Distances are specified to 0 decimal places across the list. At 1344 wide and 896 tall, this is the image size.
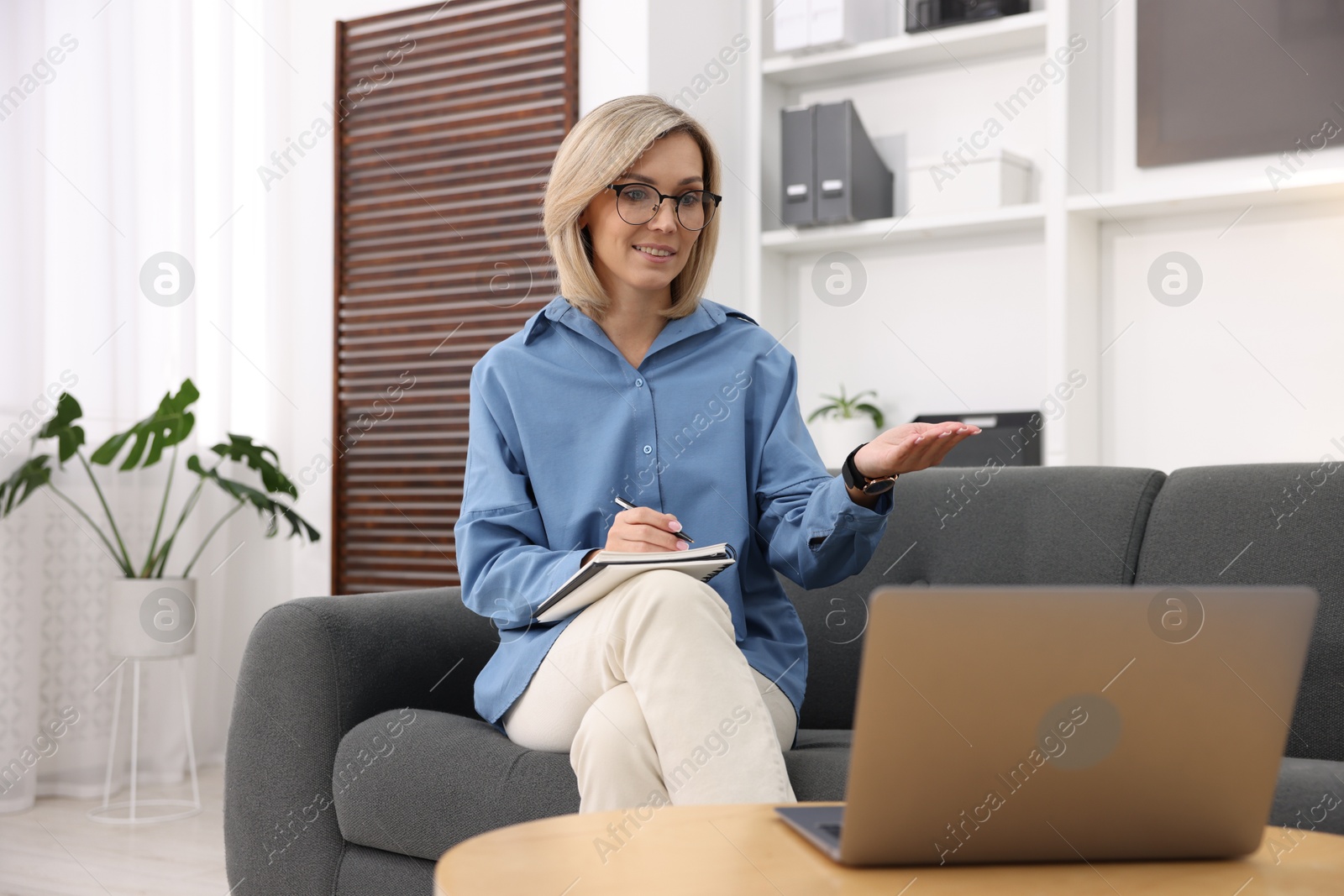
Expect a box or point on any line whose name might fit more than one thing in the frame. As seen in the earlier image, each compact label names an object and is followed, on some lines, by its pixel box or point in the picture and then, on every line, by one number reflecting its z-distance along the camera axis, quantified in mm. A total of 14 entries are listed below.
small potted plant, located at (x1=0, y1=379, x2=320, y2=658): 2979
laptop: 733
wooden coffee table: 735
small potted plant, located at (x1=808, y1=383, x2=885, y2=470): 3133
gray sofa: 1546
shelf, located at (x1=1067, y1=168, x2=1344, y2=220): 2641
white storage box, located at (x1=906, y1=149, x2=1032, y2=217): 2984
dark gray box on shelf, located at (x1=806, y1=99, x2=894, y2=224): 3084
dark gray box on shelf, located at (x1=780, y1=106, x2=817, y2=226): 3141
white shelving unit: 2854
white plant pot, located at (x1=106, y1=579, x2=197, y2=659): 3047
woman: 1510
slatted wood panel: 3324
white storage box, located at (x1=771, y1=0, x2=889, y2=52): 3123
